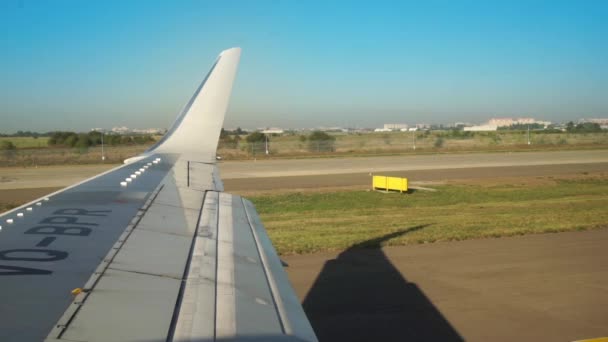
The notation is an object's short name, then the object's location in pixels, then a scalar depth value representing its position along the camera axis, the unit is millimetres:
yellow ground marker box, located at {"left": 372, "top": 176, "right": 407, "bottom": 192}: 21109
